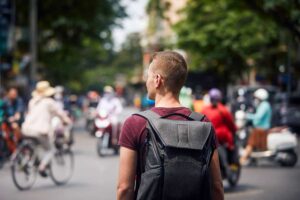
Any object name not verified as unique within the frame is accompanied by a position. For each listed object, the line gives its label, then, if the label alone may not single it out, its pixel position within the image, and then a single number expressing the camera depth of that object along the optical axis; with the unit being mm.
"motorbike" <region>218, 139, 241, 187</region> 12102
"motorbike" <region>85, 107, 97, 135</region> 32081
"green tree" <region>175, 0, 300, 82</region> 42594
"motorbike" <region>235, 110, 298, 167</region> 16944
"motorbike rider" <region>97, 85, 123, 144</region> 20762
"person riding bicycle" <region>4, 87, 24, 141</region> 17938
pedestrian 3875
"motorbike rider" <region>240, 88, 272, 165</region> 16781
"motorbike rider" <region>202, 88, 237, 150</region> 11914
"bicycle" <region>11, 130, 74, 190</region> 12109
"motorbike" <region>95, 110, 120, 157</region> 19656
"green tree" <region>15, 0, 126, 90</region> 35625
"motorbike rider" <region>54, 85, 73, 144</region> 18742
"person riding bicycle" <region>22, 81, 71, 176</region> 12461
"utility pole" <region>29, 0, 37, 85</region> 36125
